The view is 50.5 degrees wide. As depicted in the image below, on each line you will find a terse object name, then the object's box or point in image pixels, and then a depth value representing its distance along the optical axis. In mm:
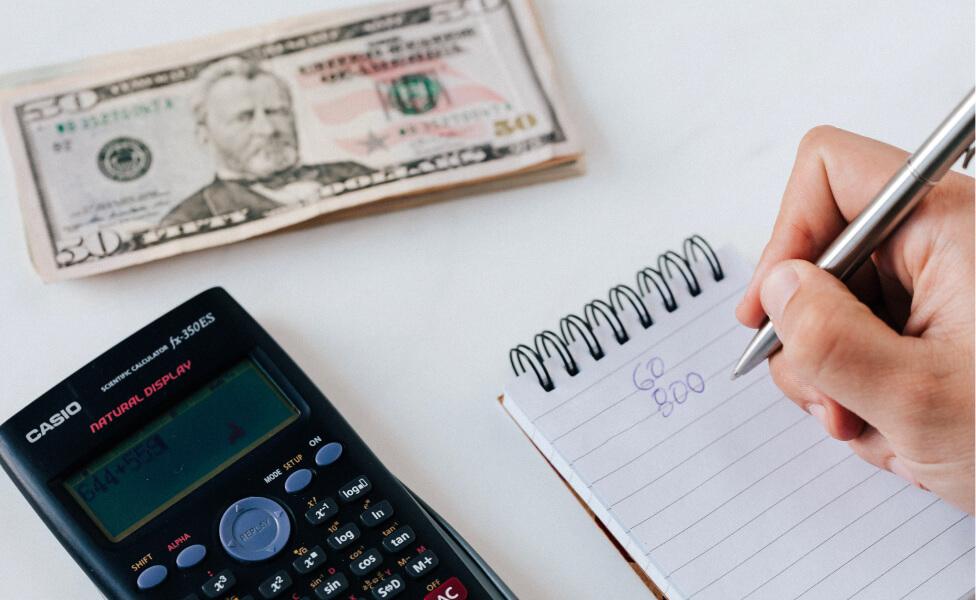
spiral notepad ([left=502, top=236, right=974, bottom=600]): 466
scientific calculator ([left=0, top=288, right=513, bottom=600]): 461
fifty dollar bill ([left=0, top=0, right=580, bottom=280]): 602
